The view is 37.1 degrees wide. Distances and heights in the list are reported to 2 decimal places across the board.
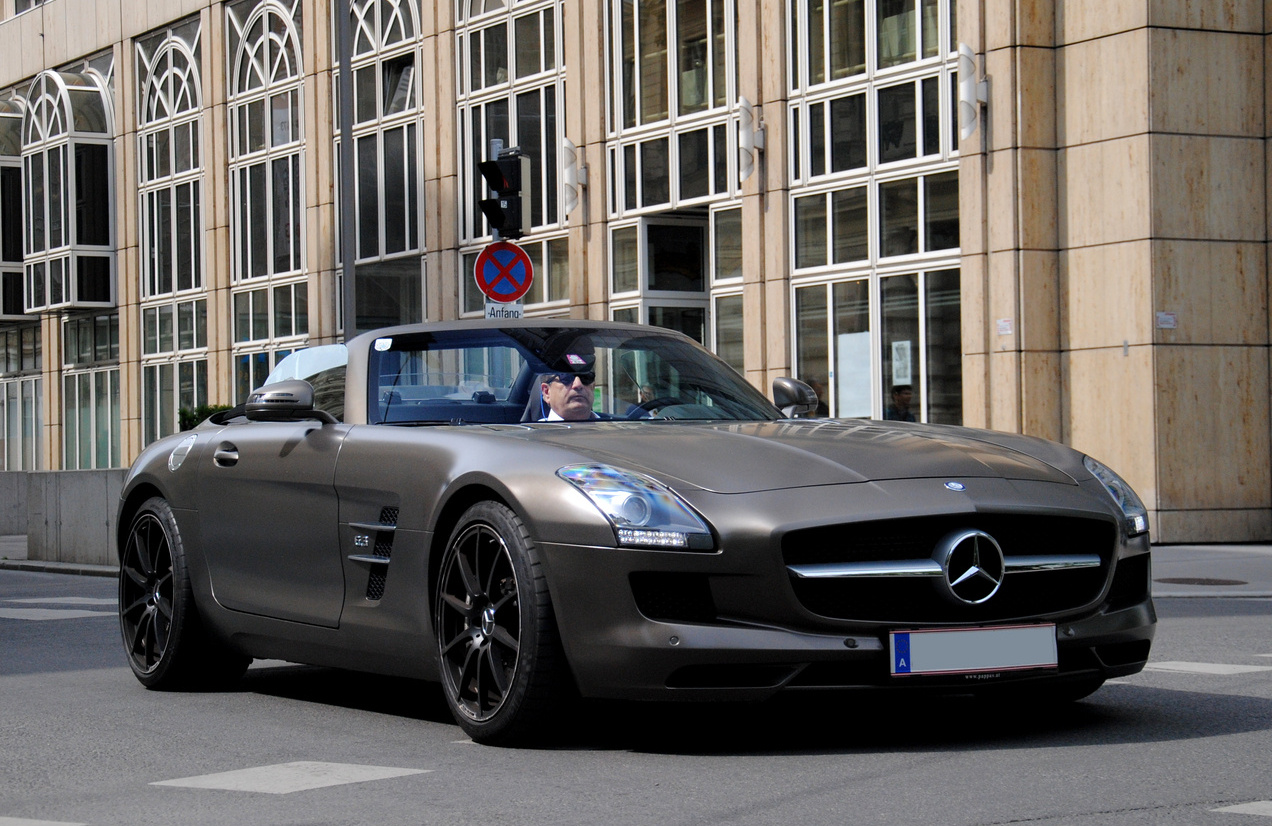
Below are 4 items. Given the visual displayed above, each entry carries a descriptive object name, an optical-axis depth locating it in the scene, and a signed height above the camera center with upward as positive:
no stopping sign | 15.28 +0.86
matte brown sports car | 5.30 -0.50
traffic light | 15.64 +1.52
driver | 6.66 -0.07
